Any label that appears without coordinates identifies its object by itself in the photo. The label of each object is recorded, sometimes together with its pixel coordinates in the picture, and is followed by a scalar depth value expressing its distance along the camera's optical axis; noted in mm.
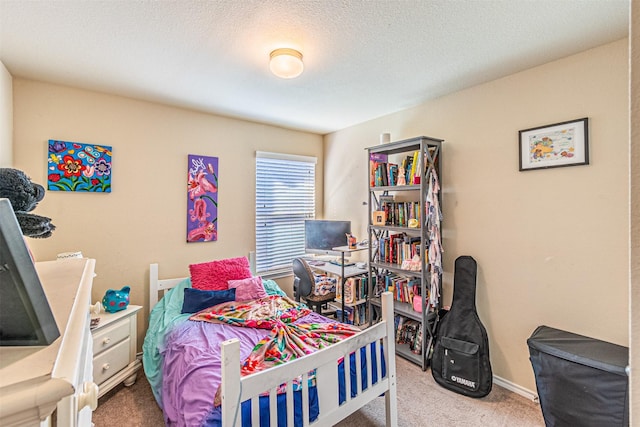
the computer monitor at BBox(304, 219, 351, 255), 3465
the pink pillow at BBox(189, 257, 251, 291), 2762
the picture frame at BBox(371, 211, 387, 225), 2971
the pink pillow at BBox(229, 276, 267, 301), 2725
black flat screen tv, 423
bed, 1301
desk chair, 3035
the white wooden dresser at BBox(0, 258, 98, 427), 362
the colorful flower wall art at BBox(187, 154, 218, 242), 3051
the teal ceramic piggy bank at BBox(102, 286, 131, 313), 2393
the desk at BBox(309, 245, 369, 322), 3064
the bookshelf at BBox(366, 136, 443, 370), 2564
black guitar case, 2199
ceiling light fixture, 1835
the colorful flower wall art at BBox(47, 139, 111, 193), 2371
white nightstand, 2119
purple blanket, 1496
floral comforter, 1726
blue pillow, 2514
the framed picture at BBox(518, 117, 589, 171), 1948
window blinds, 3594
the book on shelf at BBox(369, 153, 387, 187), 3053
